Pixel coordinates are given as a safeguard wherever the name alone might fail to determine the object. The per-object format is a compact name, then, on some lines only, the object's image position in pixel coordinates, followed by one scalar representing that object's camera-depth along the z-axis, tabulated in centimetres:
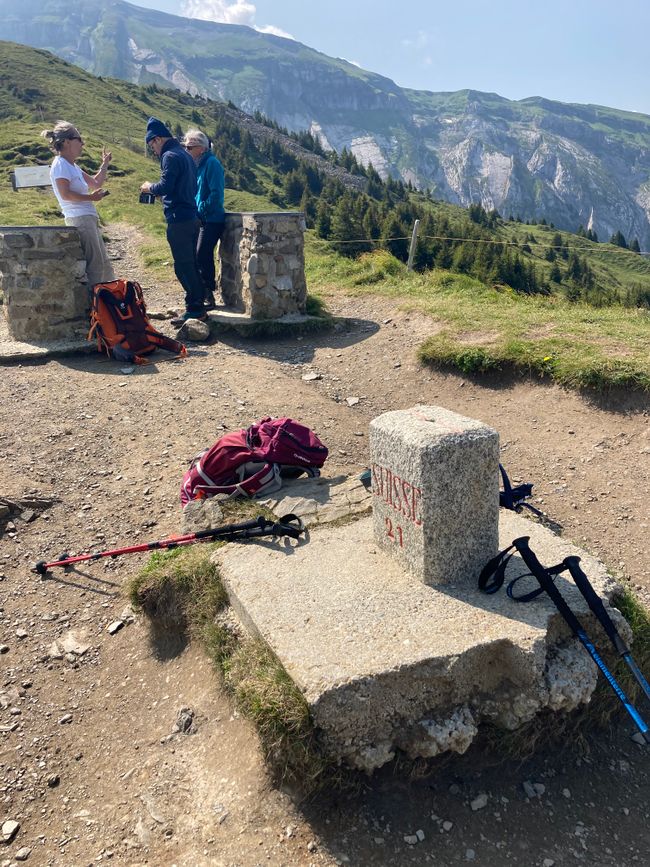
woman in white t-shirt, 871
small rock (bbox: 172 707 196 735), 355
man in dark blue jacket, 934
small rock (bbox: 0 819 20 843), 320
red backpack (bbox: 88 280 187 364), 910
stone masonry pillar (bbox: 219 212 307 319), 995
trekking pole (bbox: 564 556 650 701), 326
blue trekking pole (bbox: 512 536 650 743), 328
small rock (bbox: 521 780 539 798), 320
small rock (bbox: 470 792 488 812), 309
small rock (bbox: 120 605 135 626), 452
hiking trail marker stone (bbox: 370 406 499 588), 331
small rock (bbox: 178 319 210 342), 984
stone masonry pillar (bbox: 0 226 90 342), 927
